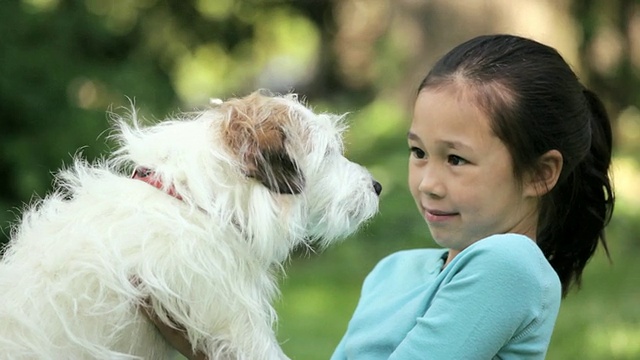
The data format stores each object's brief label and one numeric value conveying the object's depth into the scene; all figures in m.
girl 4.57
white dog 5.04
